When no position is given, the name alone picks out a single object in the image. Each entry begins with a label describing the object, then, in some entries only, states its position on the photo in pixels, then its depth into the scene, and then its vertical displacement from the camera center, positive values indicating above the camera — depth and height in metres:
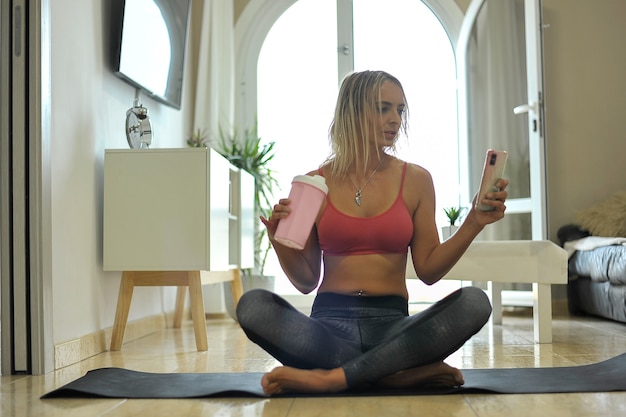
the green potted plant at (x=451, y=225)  3.92 +0.00
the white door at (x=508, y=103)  4.39 +0.74
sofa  3.95 -0.19
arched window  5.38 +1.09
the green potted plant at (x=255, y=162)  4.66 +0.40
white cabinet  3.18 +0.08
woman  1.88 -0.12
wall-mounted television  3.38 +0.87
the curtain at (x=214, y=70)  4.92 +1.00
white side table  3.22 -0.18
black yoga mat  1.95 -0.41
